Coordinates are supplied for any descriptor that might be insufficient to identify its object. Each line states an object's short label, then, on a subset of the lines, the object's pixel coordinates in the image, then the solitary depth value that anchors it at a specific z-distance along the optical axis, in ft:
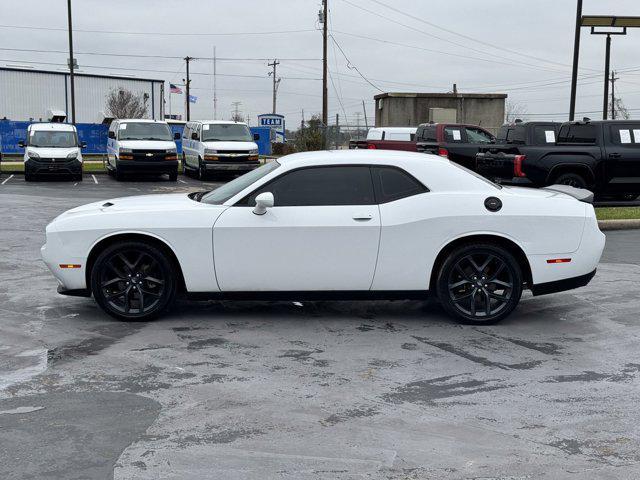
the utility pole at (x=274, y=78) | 307.00
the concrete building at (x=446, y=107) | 130.41
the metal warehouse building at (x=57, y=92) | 263.90
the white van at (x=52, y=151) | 88.84
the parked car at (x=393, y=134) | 92.58
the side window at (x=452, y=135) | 74.64
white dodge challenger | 22.90
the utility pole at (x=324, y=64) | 135.13
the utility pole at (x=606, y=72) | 94.32
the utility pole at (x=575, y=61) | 89.35
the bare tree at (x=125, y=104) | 249.55
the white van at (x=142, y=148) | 90.07
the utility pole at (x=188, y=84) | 249.14
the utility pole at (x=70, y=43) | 140.56
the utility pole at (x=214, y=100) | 308.71
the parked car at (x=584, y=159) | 53.62
